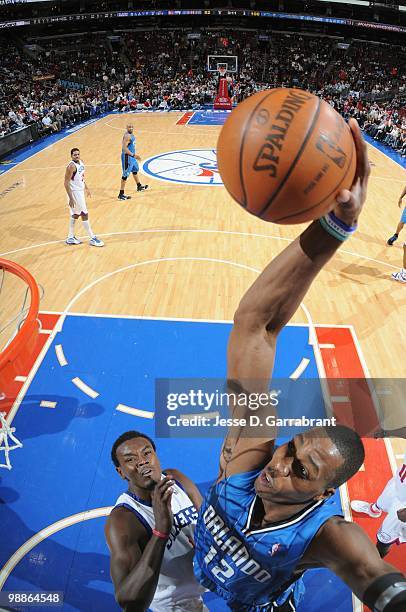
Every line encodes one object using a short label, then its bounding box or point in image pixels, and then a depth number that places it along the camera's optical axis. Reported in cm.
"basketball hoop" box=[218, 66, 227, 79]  2678
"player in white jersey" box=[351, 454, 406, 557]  319
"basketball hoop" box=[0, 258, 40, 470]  334
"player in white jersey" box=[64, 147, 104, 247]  751
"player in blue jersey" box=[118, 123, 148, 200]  975
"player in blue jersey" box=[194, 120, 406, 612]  150
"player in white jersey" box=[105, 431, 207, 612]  208
